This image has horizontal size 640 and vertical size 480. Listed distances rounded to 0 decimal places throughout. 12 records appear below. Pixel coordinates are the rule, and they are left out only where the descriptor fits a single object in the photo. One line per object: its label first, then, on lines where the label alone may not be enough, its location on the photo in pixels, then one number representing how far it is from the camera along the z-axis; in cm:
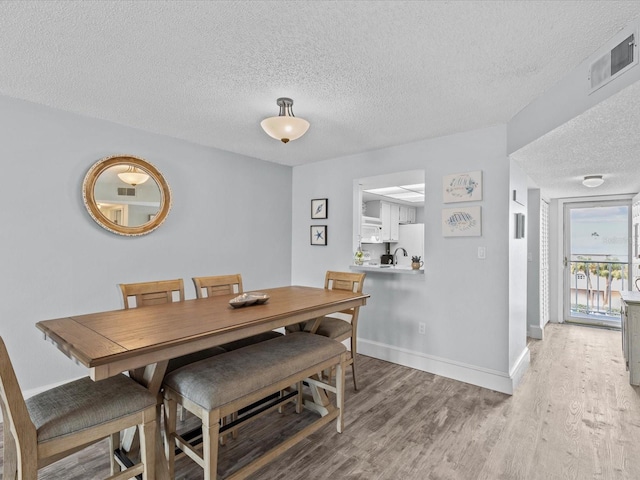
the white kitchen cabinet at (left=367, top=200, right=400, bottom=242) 615
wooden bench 158
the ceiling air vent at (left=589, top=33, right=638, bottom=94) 156
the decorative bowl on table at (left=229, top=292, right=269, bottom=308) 224
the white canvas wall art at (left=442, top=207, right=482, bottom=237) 310
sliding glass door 496
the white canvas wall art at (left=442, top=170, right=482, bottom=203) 309
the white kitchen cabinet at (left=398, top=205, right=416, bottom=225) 681
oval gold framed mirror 292
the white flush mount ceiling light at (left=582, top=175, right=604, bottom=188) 358
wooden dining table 140
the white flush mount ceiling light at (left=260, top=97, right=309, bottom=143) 227
